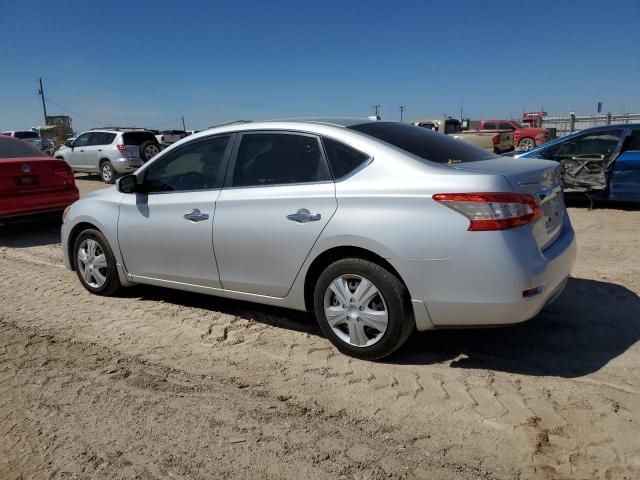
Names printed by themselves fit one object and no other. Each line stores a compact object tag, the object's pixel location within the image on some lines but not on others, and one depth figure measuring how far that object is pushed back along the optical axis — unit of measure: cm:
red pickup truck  2564
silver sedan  309
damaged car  880
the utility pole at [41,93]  6567
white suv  1664
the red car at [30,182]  771
